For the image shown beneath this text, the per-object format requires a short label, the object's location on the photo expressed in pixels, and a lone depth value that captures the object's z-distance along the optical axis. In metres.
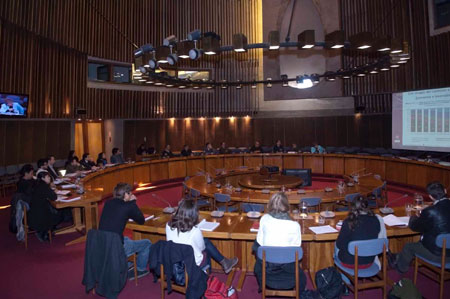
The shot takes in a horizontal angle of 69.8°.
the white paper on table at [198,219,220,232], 4.13
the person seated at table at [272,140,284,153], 13.52
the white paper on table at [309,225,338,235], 3.96
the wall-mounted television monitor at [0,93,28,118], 8.81
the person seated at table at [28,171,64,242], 5.48
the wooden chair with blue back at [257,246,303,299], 3.22
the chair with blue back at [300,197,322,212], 5.79
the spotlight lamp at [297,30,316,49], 6.39
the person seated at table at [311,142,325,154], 13.17
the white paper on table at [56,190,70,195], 6.14
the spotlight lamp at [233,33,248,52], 6.77
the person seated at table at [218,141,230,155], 13.52
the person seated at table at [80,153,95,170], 9.48
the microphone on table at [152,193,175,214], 4.91
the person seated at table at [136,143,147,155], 12.70
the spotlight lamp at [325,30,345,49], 6.41
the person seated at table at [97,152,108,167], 9.50
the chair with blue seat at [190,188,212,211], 6.87
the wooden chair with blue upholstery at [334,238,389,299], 3.32
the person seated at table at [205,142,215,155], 13.40
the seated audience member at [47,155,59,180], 7.92
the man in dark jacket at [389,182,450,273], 3.57
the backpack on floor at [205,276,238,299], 3.32
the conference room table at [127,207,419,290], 4.00
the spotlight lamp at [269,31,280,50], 6.66
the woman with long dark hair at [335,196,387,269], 3.43
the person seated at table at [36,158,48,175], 7.48
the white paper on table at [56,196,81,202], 5.69
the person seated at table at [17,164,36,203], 6.24
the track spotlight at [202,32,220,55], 6.61
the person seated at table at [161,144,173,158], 12.42
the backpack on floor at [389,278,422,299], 3.09
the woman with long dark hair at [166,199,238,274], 3.37
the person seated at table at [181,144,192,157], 12.86
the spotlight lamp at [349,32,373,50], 6.28
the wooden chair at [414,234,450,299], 3.48
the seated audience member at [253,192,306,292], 3.37
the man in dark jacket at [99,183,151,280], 3.90
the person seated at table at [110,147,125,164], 10.73
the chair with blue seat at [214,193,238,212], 6.19
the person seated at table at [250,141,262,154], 13.92
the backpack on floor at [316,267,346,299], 3.47
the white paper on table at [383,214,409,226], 4.21
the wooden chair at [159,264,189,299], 3.37
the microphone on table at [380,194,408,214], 4.70
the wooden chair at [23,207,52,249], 5.50
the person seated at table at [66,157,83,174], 8.85
